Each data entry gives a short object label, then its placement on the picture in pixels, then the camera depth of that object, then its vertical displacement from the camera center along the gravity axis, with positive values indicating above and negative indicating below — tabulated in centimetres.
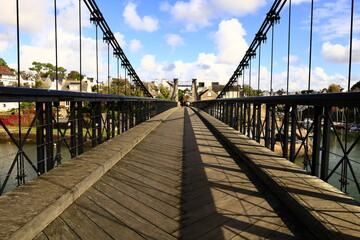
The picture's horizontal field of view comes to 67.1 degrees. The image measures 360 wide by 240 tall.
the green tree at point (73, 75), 8488 +867
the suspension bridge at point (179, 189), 187 -81
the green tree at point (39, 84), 5328 +353
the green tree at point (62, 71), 9031 +1058
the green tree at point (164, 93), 6806 +265
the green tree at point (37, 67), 8971 +1158
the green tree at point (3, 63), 7600 +1089
